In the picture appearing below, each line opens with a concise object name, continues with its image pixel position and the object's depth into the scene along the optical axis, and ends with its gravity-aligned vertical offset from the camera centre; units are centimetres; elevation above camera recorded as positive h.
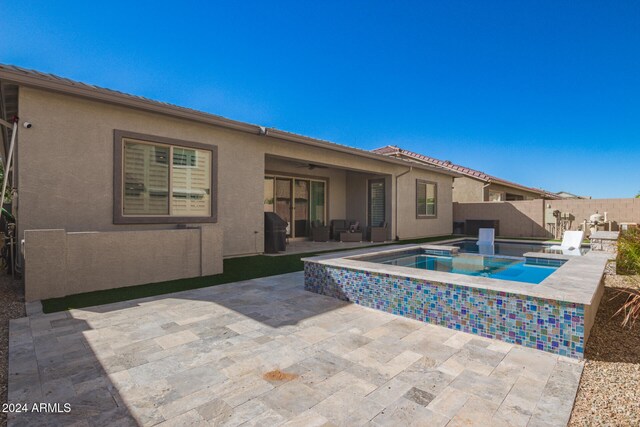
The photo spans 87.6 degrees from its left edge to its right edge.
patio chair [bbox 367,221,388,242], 1370 -69
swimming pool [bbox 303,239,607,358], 317 -93
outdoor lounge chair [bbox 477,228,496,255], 1145 -83
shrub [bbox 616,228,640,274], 583 -68
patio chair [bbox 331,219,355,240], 1430 -42
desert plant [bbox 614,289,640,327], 412 -124
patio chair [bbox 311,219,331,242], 1379 -69
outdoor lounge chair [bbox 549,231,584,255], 1003 -79
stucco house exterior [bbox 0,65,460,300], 543 +73
